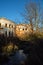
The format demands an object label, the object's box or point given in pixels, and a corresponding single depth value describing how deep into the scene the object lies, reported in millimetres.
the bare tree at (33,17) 11189
